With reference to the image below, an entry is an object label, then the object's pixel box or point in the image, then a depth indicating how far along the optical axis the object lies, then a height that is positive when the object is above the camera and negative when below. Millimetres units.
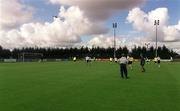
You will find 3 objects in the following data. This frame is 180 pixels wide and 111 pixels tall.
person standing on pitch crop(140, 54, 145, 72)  14200 -340
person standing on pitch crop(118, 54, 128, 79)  10110 -417
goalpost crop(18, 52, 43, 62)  46629 +548
